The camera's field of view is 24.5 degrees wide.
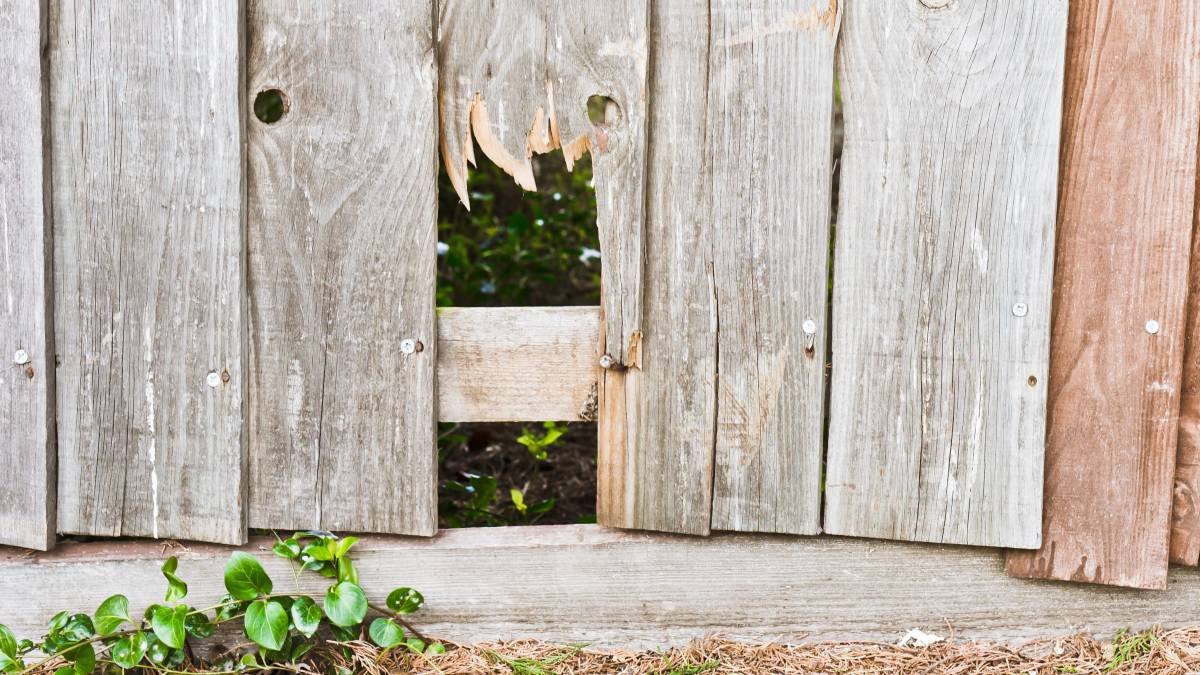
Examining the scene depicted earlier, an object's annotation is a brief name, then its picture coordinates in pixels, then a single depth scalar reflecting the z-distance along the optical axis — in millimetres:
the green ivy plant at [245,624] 1970
